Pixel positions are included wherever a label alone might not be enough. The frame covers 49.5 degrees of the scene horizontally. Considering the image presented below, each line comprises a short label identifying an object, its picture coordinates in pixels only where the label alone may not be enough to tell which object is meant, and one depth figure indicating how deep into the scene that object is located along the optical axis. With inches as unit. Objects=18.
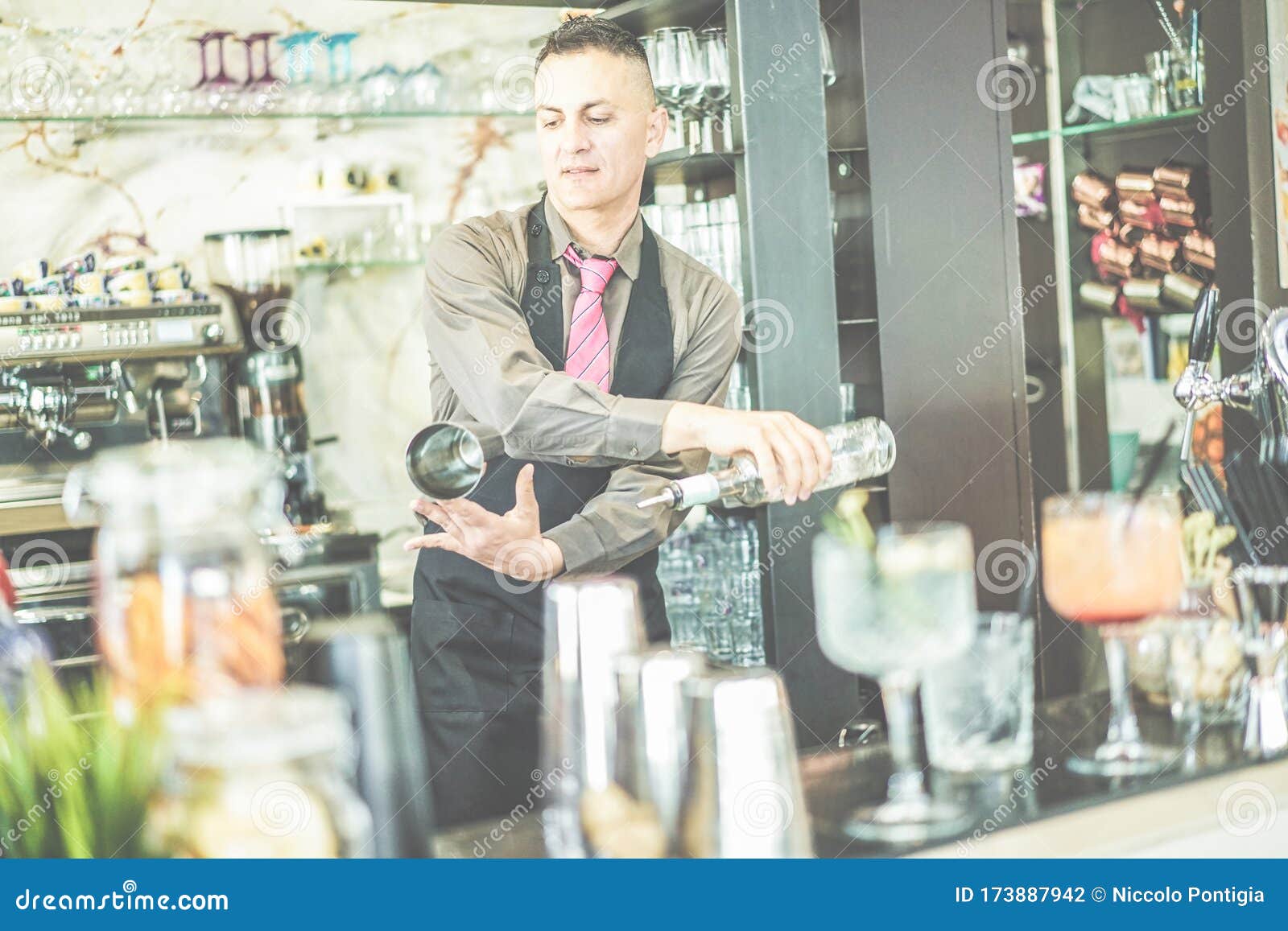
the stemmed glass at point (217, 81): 137.1
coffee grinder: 141.6
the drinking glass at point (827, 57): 117.5
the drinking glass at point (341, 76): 140.2
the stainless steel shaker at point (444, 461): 52.6
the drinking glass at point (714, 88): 116.9
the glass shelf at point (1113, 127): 141.9
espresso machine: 127.3
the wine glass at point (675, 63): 116.4
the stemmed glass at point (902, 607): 43.6
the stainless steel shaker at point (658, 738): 31.1
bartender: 75.6
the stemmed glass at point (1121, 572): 49.4
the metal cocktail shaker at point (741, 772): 30.1
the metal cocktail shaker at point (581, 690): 33.8
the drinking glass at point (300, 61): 139.8
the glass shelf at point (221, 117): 133.2
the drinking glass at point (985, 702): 44.9
